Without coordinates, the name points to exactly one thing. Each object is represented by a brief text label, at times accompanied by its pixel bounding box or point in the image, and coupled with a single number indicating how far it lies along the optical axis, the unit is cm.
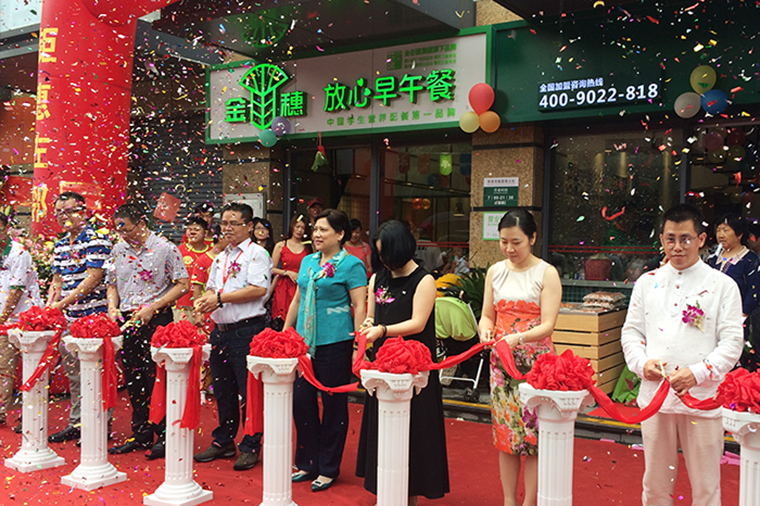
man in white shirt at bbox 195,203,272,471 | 457
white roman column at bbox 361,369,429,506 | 307
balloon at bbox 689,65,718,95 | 607
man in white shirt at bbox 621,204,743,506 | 285
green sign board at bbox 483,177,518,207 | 724
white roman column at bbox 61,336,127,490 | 421
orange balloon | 700
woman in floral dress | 340
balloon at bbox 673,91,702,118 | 612
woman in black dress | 358
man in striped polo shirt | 516
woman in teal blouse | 416
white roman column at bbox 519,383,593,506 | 269
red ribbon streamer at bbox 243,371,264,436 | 381
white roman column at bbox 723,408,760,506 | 239
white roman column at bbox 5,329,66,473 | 458
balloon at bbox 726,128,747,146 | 641
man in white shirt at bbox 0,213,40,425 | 584
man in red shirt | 647
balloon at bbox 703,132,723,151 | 645
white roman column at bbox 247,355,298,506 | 354
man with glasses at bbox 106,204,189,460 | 488
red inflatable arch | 640
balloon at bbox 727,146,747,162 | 648
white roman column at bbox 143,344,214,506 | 386
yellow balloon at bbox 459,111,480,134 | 712
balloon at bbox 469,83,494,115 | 696
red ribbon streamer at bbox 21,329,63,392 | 458
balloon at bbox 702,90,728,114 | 596
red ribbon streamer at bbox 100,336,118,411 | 436
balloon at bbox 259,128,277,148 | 848
